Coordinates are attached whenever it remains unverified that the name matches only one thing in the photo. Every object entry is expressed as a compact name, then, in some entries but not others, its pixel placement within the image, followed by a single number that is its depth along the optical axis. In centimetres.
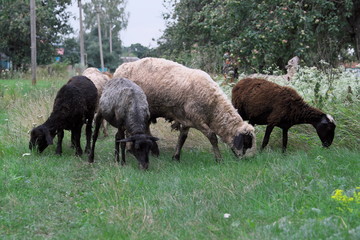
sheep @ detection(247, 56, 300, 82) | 1242
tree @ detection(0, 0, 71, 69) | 3572
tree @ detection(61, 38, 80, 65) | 4521
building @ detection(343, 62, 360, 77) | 1091
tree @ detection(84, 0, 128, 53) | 7156
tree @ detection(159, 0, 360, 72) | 1488
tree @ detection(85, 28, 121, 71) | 6394
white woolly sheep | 872
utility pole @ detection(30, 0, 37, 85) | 2087
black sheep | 925
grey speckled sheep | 802
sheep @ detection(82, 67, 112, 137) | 1182
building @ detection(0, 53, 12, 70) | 3796
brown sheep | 869
